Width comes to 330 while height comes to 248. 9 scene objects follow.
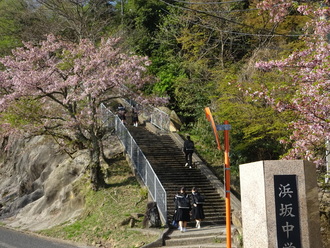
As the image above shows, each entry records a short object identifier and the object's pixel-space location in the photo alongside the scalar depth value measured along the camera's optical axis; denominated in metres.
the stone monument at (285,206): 7.16
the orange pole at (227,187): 7.88
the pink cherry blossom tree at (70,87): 17.73
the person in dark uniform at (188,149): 19.28
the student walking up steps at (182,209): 14.16
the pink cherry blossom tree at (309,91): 9.55
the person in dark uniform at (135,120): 25.70
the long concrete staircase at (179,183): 13.42
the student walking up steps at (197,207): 14.61
